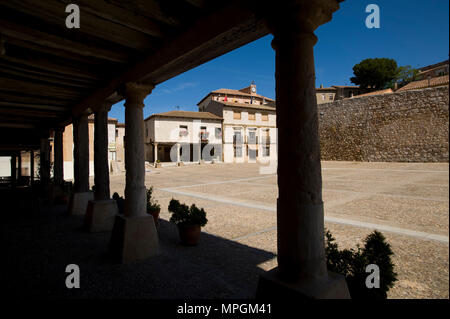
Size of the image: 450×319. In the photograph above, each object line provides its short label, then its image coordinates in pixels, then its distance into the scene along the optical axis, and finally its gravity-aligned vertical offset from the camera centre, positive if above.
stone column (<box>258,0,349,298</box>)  1.75 -0.05
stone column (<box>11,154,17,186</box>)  14.50 -0.46
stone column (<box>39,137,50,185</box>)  9.68 -0.05
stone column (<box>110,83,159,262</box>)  3.69 -0.53
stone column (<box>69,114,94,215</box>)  6.01 -0.23
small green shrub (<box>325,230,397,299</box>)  2.12 -1.04
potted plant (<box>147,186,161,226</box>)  5.21 -1.12
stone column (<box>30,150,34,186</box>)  11.93 -0.42
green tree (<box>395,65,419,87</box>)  39.59 +13.07
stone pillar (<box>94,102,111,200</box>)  5.07 +0.11
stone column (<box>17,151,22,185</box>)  15.11 -0.31
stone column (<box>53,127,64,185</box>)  8.26 +0.11
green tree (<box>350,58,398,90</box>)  39.38 +13.58
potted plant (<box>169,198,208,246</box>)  4.23 -1.15
